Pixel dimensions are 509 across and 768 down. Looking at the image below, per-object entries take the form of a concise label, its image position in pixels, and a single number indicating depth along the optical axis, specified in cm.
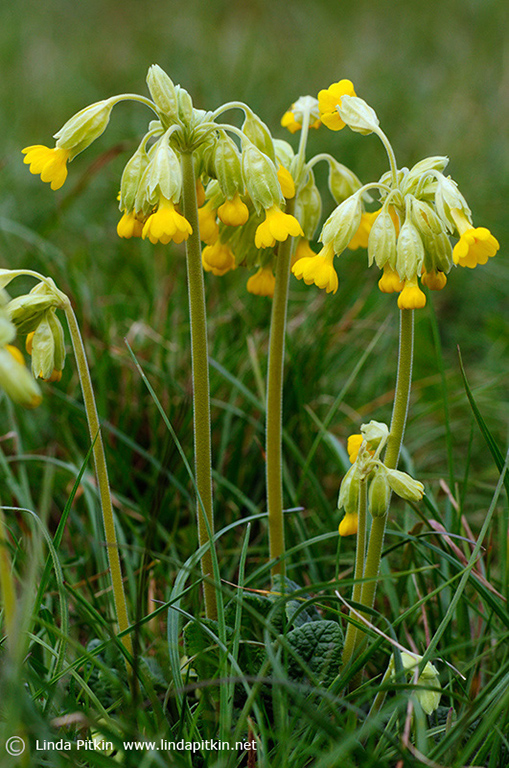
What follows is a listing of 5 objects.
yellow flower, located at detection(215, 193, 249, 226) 73
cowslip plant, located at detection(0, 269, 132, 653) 72
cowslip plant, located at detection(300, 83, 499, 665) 72
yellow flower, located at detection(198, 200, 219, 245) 75
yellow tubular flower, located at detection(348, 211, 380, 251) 76
